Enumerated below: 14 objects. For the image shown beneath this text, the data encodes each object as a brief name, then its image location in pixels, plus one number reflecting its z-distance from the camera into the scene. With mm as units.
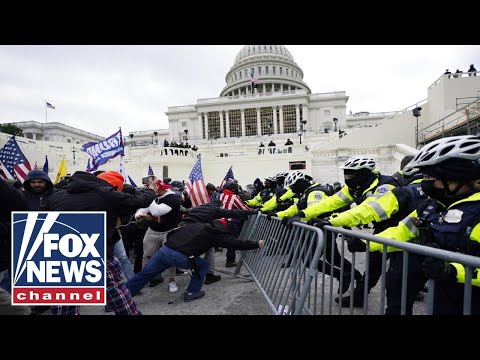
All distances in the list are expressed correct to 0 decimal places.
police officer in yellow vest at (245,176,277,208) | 8387
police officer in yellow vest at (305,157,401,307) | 2760
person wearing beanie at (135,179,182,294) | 4395
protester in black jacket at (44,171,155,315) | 2533
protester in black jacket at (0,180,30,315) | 2117
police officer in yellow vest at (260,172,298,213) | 6234
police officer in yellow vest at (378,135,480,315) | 1711
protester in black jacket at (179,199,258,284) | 4105
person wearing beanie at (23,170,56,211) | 3594
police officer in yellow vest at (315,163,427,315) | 2328
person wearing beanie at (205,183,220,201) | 7492
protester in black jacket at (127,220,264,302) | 3771
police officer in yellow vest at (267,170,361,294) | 3459
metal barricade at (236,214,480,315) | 1660
